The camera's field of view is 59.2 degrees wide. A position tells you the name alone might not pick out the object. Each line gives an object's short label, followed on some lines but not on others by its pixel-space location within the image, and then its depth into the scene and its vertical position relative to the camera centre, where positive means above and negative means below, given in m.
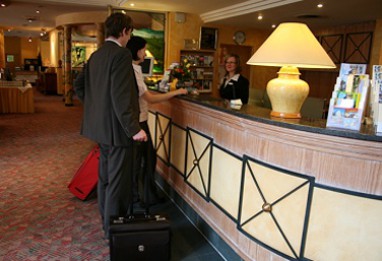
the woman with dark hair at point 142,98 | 2.86 -0.28
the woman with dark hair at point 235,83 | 3.63 -0.14
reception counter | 1.71 -0.67
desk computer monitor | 4.75 -0.02
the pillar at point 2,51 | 15.52 +0.39
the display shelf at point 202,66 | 7.78 +0.05
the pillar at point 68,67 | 10.62 -0.15
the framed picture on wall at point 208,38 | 7.82 +0.71
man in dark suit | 2.31 -0.32
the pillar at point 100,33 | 10.05 +0.90
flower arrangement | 3.60 -0.05
